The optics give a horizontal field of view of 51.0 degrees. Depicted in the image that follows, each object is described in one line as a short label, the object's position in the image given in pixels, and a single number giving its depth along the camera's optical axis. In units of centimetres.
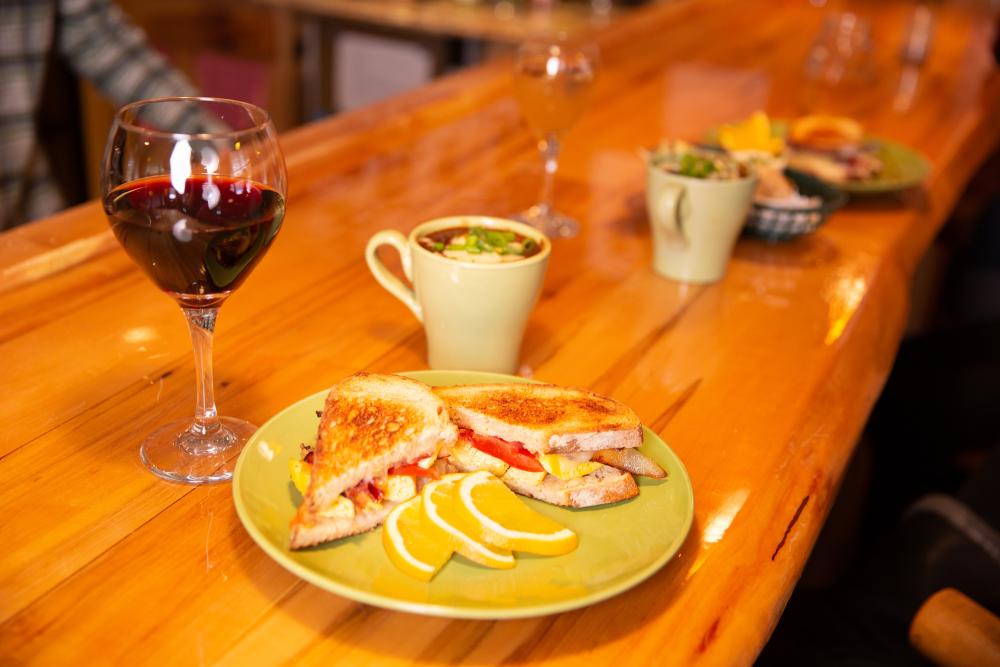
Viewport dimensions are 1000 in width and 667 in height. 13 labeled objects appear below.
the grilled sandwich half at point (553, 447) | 81
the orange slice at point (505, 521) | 74
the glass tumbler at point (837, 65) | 222
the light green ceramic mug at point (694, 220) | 125
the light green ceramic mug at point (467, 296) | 98
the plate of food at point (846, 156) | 163
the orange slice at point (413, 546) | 71
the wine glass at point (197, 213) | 78
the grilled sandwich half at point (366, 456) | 73
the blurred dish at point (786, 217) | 140
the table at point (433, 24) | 394
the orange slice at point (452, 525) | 73
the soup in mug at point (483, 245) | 101
